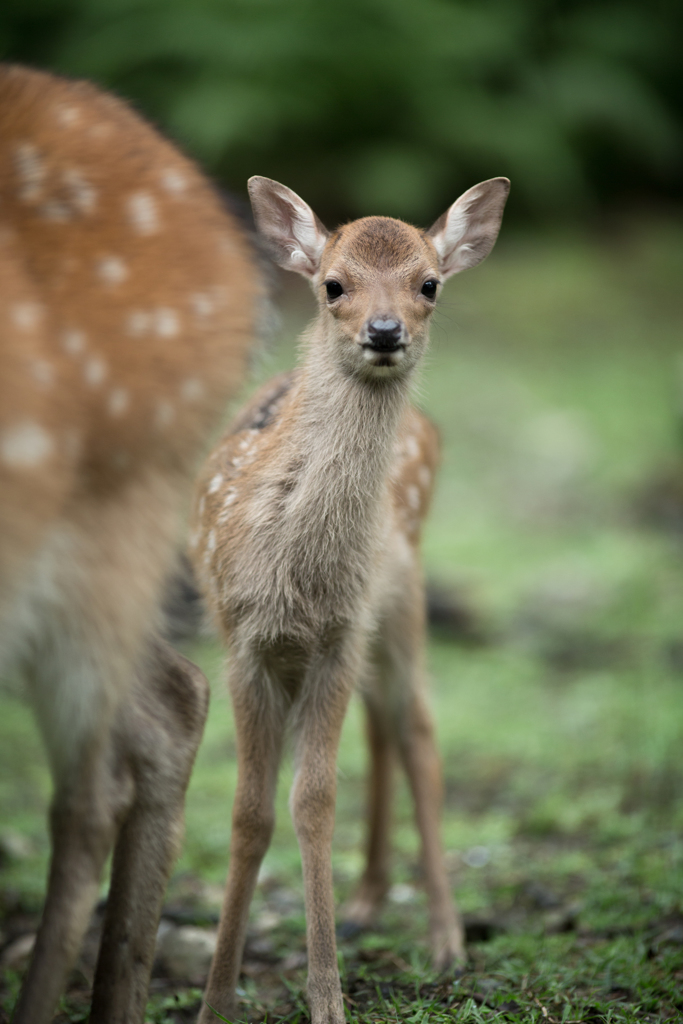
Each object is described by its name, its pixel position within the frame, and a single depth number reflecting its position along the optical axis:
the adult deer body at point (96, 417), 8.16
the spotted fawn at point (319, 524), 8.38
